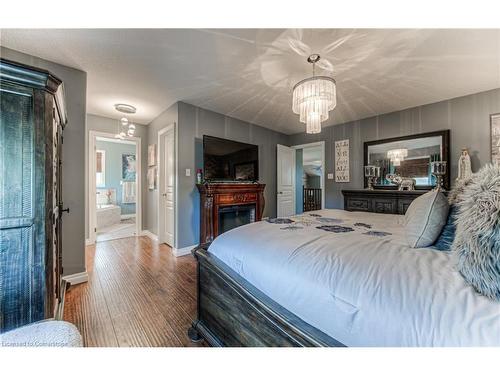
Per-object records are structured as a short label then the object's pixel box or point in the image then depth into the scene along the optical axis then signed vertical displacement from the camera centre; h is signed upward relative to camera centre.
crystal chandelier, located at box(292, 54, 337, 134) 1.83 +0.83
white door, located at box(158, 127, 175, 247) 3.44 -0.01
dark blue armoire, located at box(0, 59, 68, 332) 0.99 -0.01
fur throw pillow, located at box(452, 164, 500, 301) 0.58 -0.15
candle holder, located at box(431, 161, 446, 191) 2.78 +0.24
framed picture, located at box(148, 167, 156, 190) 4.12 +0.20
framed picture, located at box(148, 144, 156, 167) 4.07 +0.67
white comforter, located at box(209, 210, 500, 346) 0.53 -0.34
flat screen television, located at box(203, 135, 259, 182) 3.37 +0.50
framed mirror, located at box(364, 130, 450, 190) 3.02 +0.51
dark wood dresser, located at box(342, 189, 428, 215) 2.92 -0.21
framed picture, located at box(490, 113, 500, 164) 2.60 +0.65
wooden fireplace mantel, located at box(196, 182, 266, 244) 3.12 -0.21
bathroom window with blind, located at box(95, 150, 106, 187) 6.25 +0.62
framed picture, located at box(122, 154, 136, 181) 6.64 +0.72
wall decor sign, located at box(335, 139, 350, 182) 3.98 +0.52
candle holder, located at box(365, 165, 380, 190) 3.48 +0.22
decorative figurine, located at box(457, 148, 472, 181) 2.69 +0.30
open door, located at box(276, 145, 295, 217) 4.64 +0.15
